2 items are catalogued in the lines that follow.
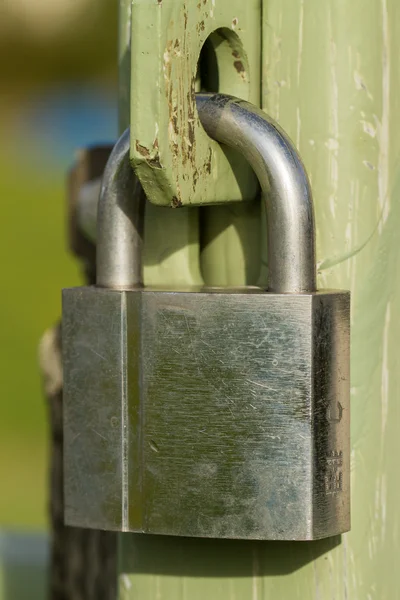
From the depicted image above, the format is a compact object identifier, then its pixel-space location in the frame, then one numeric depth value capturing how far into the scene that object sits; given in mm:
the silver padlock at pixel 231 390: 356
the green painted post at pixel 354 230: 372
